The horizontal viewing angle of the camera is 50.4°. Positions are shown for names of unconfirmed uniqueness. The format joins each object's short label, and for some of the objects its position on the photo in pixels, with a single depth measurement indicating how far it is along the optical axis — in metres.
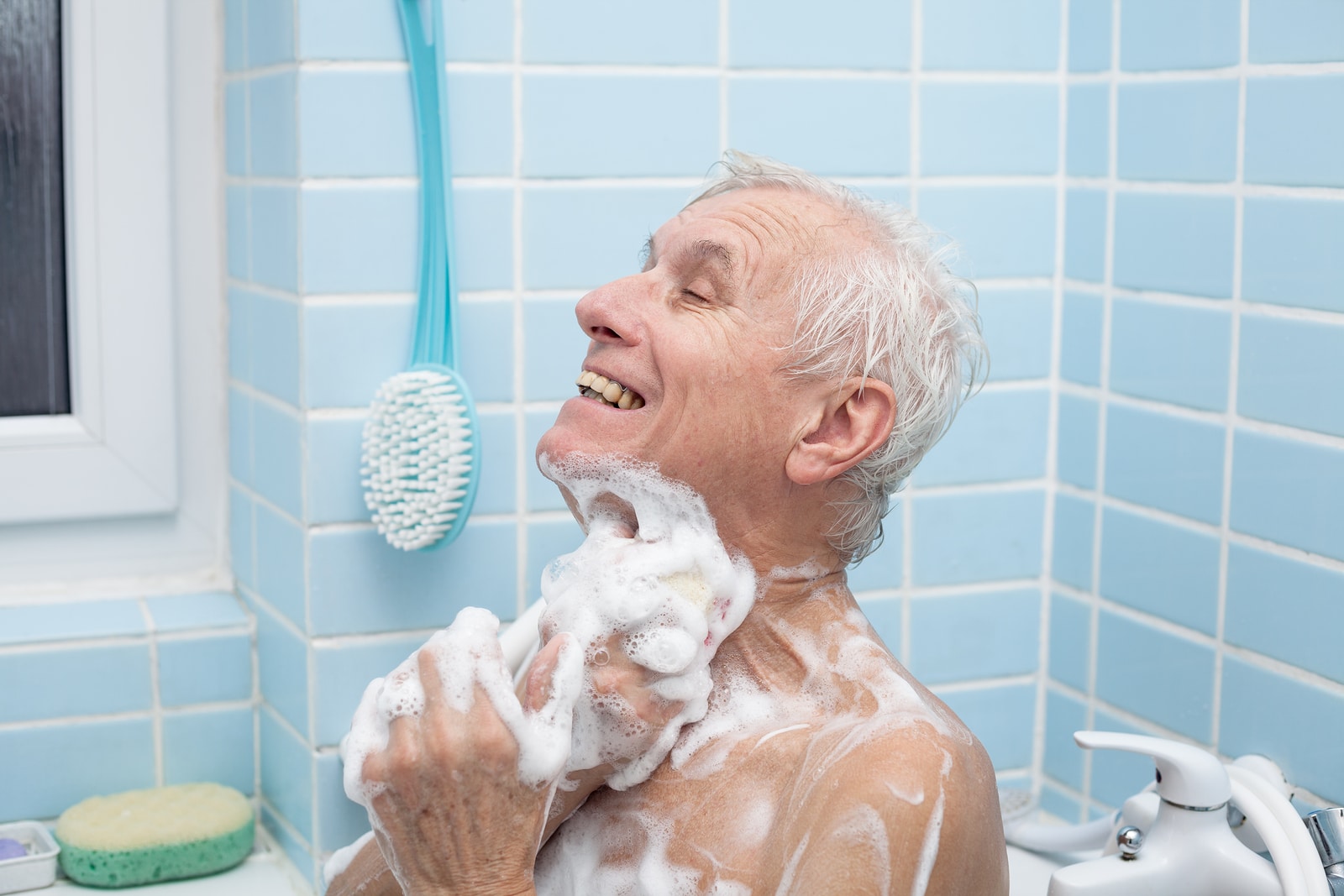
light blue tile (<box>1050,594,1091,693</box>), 1.70
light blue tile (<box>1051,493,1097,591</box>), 1.69
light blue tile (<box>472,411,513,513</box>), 1.49
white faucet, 1.26
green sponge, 1.52
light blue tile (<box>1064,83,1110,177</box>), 1.63
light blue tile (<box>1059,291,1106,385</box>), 1.66
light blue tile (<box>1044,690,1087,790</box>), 1.72
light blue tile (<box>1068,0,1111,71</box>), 1.62
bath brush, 1.37
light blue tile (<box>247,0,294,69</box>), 1.40
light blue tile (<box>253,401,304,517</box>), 1.47
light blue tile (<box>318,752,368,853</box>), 1.48
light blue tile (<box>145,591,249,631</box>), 1.65
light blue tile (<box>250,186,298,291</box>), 1.43
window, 1.67
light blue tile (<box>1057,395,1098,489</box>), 1.67
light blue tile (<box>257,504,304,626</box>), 1.49
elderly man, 1.01
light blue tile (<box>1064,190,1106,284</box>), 1.64
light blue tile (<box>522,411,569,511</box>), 1.51
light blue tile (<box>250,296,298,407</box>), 1.46
